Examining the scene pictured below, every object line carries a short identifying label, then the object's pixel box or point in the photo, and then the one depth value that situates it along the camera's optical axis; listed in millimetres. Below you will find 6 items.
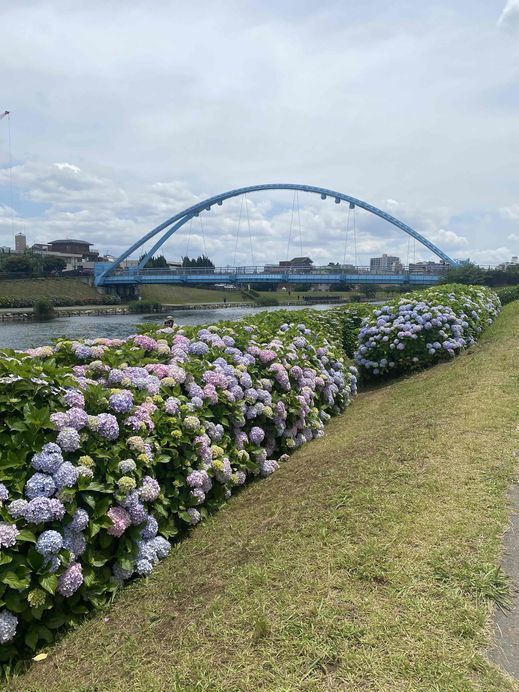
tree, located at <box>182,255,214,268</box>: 87512
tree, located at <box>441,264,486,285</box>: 39250
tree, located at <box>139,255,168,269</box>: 91562
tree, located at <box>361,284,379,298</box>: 75525
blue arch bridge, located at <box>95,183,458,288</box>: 56219
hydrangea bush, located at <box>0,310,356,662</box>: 2406
